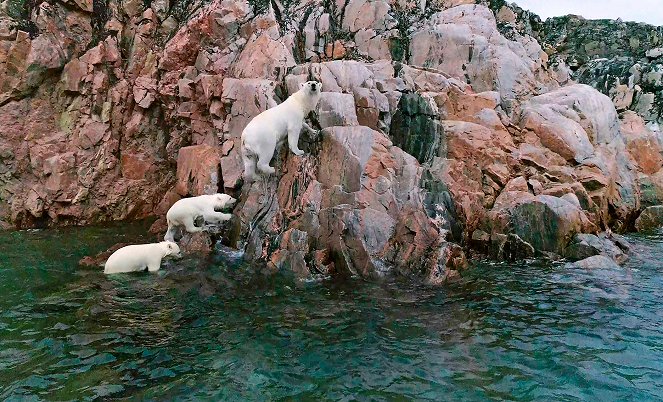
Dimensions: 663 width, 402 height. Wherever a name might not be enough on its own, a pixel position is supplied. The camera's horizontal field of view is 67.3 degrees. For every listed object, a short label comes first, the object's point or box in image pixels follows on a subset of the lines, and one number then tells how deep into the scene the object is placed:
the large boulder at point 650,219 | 15.95
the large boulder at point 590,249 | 11.72
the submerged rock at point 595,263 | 11.12
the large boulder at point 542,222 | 12.09
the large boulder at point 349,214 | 10.91
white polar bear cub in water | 10.98
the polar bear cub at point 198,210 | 12.93
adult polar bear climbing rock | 12.05
